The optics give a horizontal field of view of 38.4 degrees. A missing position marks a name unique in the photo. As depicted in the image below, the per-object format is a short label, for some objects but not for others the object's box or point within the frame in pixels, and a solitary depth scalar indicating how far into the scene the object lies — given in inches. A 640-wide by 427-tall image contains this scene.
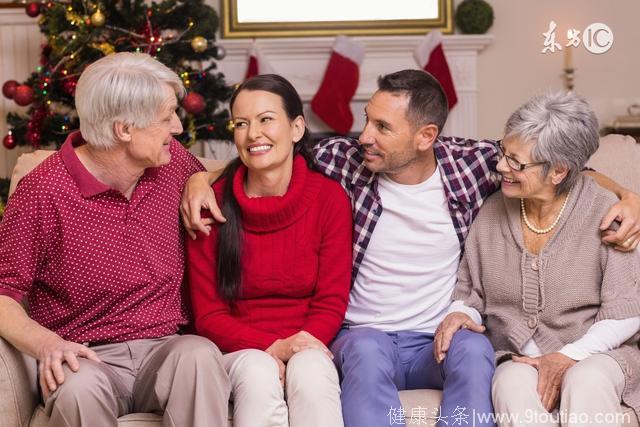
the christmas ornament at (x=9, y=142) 157.2
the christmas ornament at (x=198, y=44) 154.6
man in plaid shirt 93.0
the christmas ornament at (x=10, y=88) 154.4
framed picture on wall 190.7
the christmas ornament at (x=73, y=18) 150.0
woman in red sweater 89.9
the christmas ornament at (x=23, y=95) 151.9
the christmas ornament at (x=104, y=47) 149.9
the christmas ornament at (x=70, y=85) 149.5
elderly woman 83.7
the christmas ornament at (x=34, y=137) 154.2
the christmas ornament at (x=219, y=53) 161.2
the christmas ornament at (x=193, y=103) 151.4
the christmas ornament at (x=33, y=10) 158.1
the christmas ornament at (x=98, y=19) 147.9
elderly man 81.6
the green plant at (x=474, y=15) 188.1
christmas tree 150.9
